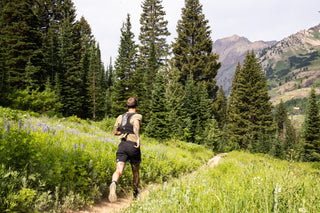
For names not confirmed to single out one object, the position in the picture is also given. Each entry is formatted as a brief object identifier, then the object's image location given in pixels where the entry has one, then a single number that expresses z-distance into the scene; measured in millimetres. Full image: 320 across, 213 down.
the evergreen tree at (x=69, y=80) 31609
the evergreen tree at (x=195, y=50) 33406
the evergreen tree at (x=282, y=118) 74625
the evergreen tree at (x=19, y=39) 21906
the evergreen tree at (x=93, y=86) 36906
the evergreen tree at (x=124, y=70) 24031
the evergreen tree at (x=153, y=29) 34938
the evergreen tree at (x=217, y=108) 33344
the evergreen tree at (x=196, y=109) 27672
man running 4133
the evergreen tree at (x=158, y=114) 16344
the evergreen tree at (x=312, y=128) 32719
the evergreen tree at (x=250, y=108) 37312
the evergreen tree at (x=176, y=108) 22609
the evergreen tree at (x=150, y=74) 28094
